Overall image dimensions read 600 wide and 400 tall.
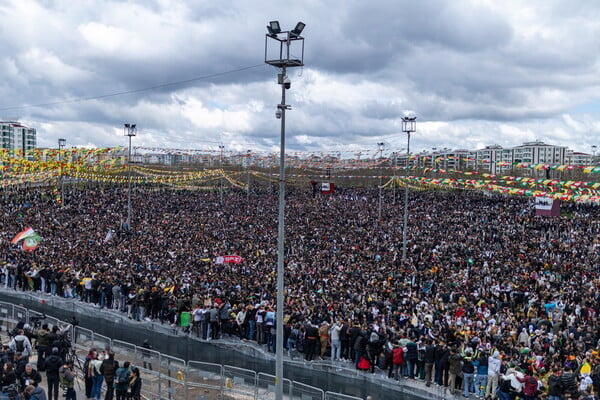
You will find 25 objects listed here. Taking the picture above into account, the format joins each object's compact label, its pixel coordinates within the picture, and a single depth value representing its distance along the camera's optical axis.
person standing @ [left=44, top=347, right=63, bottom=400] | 11.21
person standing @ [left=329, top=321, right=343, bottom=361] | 15.44
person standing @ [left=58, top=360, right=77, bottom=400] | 10.84
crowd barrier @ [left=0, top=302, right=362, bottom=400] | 11.59
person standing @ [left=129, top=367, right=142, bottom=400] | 11.09
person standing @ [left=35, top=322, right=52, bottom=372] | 12.48
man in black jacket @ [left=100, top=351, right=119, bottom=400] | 11.37
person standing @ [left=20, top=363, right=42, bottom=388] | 9.91
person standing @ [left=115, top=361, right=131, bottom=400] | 11.00
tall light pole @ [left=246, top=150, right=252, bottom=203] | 49.87
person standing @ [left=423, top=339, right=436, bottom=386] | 13.77
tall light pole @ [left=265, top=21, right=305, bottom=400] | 11.33
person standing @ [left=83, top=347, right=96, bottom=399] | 11.82
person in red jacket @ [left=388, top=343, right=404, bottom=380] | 14.29
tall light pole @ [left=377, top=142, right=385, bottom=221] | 41.41
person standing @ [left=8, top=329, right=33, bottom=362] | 12.23
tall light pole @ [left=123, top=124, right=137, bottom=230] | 38.50
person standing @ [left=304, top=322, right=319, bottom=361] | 15.61
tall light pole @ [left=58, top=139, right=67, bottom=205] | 53.97
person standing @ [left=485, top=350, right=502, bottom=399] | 12.85
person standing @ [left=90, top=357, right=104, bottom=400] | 11.70
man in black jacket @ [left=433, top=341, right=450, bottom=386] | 13.58
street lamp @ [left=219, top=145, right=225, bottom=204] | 51.72
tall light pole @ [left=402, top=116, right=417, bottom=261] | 29.48
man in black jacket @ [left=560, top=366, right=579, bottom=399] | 11.56
